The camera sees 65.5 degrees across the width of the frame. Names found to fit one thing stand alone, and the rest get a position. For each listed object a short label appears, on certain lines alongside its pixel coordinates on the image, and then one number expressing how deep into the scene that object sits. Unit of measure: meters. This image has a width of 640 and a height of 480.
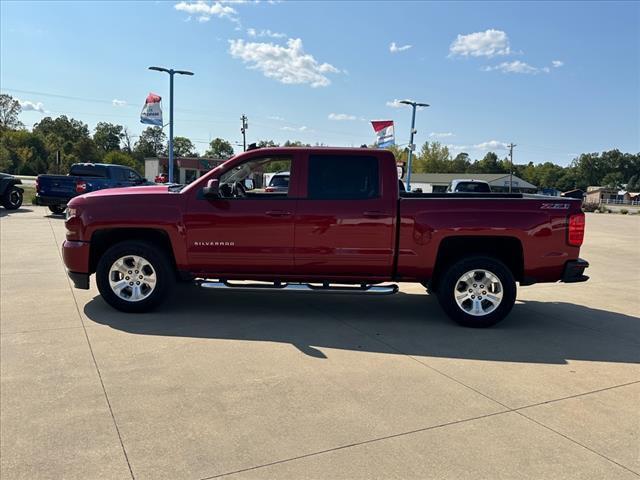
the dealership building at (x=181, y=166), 60.95
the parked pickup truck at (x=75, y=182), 16.80
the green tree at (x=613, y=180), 140.50
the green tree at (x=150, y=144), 133.50
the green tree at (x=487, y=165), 136.25
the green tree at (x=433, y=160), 115.00
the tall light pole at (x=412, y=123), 30.78
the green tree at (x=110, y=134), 128.62
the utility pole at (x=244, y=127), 49.44
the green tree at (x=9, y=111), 113.31
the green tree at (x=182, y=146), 151.62
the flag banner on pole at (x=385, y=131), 27.80
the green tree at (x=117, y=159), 89.31
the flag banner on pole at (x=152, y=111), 27.33
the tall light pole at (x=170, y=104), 25.84
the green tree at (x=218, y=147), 129.71
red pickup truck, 5.51
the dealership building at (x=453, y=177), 86.25
